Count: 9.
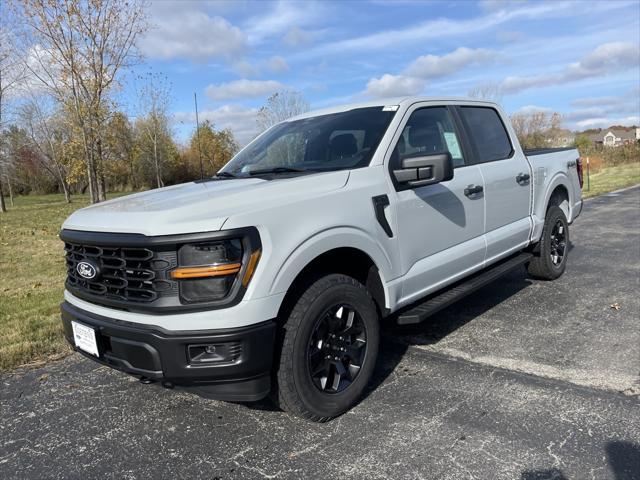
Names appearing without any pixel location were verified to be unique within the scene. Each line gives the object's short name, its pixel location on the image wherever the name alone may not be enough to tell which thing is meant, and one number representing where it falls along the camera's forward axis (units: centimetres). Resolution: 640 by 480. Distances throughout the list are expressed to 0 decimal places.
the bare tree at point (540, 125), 4956
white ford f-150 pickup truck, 246
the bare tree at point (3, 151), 1973
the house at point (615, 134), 10194
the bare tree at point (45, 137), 3600
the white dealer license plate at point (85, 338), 279
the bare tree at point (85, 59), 1381
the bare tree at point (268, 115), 1862
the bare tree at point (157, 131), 3259
